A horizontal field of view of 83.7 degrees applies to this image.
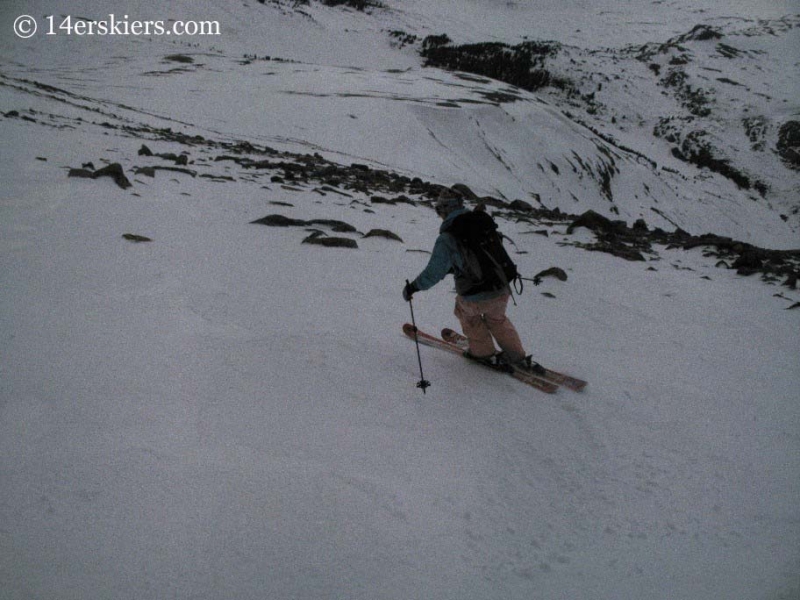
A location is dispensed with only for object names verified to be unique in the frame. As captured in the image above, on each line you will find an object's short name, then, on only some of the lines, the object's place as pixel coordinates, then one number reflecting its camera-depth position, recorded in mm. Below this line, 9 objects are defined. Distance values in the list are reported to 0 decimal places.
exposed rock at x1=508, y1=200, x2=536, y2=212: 20725
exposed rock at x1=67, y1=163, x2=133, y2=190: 8953
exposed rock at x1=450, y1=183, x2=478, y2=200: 18820
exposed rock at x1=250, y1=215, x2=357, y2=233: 8883
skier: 4176
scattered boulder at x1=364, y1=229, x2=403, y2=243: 9586
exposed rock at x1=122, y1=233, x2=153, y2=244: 6430
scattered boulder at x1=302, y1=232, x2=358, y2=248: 8141
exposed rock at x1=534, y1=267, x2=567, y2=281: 8757
